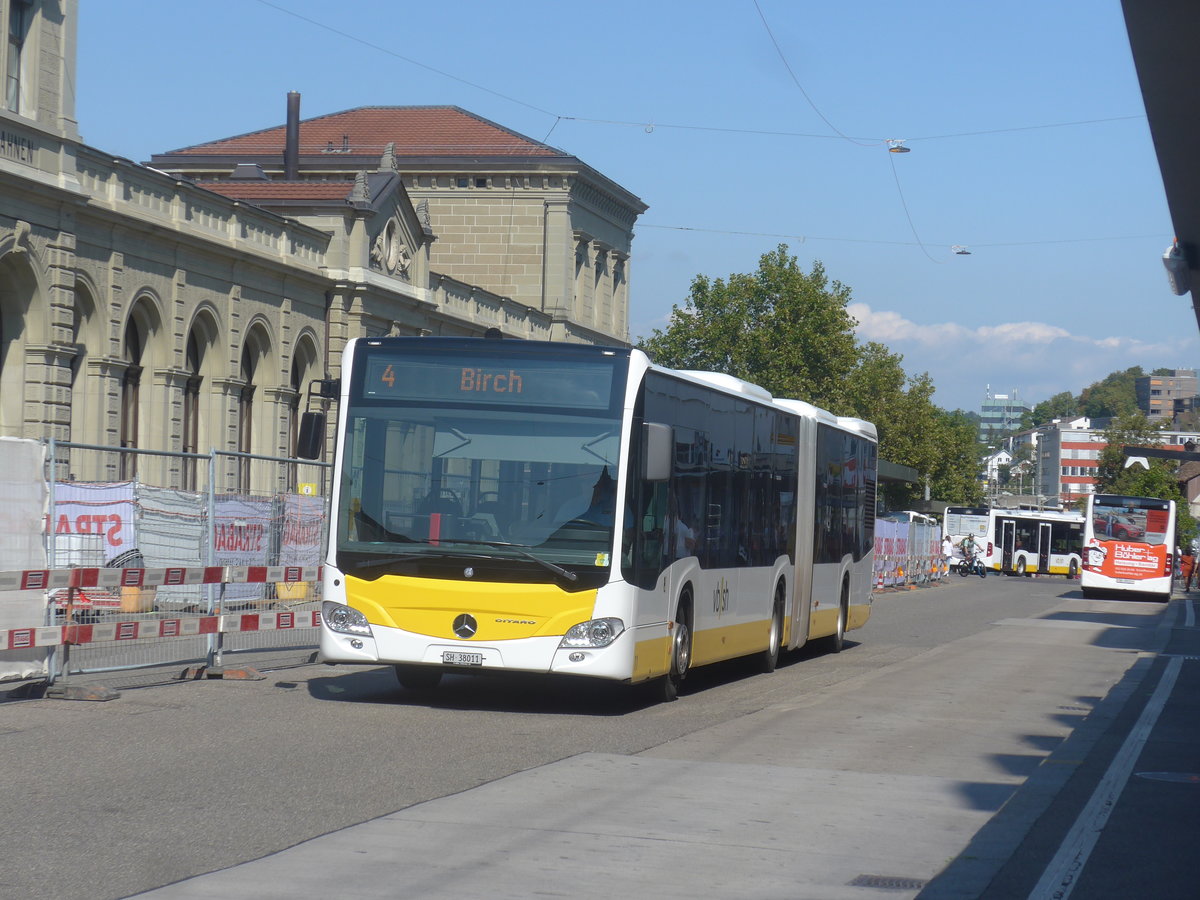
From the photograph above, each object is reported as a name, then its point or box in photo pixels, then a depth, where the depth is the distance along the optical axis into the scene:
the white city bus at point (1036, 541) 74.44
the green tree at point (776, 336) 82.50
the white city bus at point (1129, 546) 50.44
